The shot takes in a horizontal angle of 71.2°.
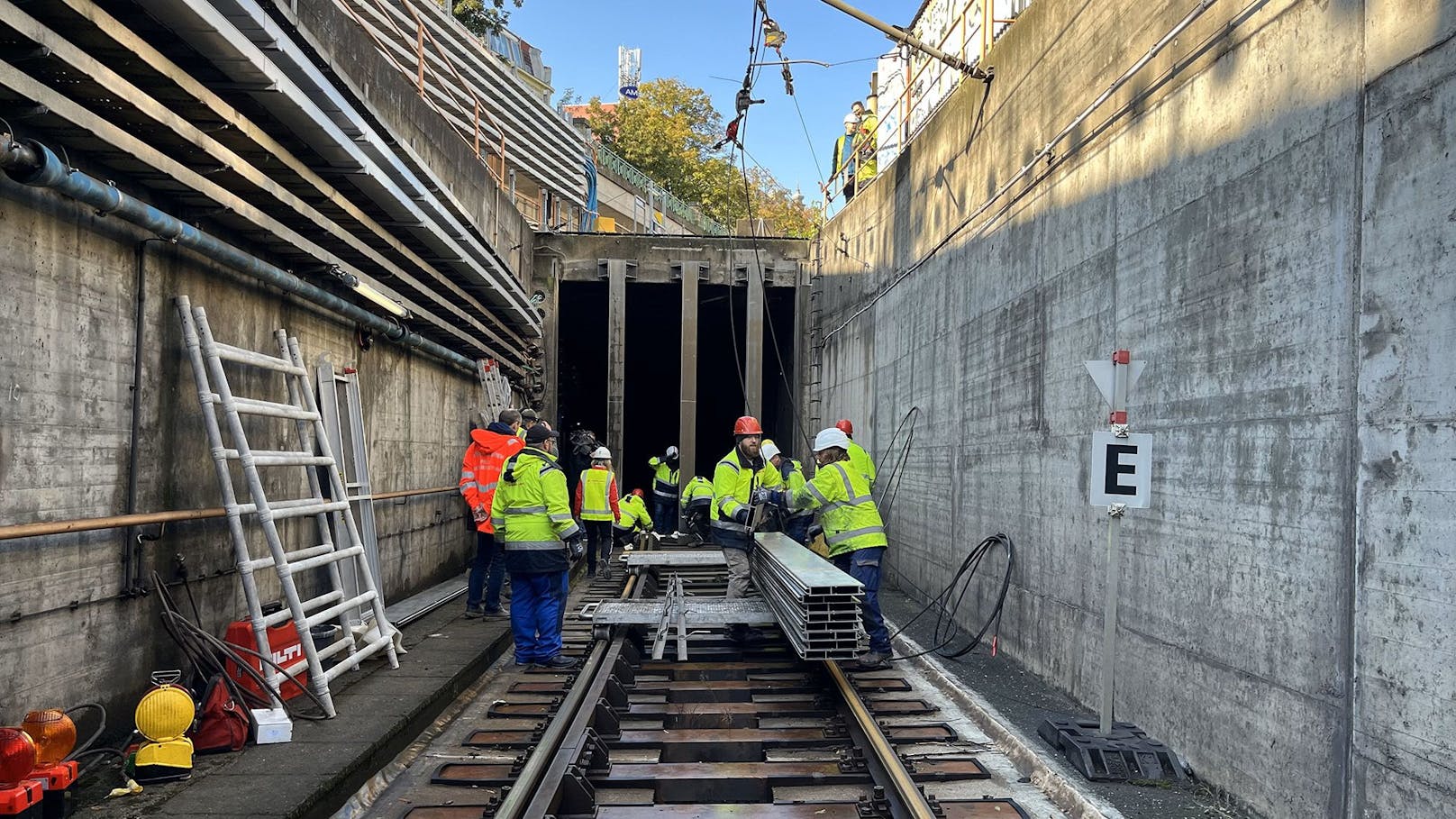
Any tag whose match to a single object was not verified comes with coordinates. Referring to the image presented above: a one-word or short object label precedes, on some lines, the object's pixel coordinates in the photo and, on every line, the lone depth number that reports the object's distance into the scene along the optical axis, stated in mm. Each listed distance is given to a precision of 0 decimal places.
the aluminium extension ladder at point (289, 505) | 6062
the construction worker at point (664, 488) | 19719
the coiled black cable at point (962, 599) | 8484
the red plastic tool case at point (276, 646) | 5984
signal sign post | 5738
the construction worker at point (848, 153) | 19531
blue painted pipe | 4430
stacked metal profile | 6879
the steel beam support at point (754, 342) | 21719
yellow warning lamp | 4965
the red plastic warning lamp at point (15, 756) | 4086
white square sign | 5730
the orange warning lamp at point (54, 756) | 4281
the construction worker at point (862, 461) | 8773
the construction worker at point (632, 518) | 16641
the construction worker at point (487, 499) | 10148
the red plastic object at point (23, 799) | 3986
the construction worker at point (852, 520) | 8383
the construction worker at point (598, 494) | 13242
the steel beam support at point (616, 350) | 21156
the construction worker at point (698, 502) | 14109
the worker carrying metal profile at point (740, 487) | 9156
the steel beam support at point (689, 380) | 21422
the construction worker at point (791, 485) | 8789
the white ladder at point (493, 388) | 14508
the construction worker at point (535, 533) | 8250
